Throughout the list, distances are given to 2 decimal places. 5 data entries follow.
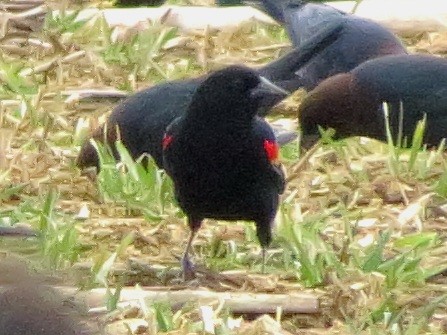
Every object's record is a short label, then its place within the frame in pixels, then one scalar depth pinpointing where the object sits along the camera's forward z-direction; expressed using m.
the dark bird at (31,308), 3.80
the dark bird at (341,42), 13.94
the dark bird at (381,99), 12.41
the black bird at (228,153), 8.95
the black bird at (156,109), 10.95
